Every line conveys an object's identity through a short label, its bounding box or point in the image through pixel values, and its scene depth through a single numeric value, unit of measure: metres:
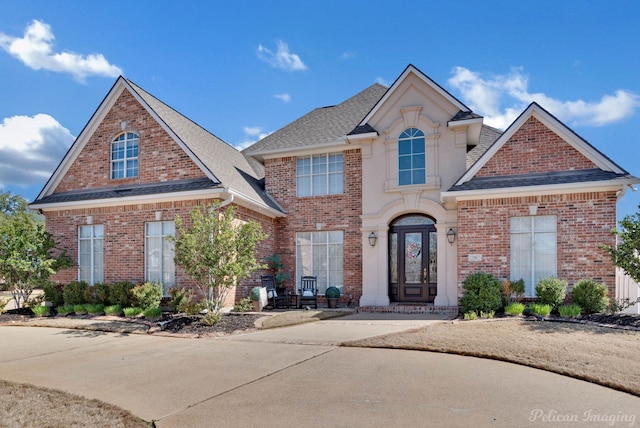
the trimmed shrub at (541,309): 10.82
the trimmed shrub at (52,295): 14.37
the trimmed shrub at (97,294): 13.34
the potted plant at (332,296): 14.88
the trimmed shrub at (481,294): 11.45
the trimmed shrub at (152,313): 12.11
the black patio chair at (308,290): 14.90
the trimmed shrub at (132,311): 12.40
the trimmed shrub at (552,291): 11.27
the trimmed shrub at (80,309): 13.19
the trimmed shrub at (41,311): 13.34
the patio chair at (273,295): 14.79
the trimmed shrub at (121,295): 13.03
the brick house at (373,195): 12.33
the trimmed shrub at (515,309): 11.09
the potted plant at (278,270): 15.77
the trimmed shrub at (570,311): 10.60
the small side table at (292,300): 15.08
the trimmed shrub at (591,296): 10.97
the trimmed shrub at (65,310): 13.38
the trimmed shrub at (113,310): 12.73
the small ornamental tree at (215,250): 10.92
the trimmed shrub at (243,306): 13.35
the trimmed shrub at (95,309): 13.08
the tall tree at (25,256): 13.58
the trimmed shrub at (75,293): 13.71
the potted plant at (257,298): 13.62
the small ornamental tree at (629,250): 10.46
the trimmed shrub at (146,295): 12.60
